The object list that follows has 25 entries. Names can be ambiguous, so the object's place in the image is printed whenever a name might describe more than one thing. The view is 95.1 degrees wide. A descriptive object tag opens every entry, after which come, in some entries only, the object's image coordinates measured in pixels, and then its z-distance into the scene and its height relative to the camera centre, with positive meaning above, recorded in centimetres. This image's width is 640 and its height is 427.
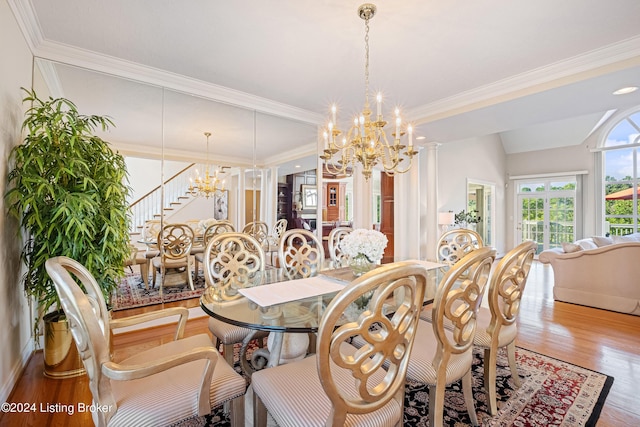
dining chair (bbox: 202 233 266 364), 178 -49
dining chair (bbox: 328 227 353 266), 292 -36
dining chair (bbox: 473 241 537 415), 156 -56
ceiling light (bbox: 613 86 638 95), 288 +120
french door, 740 -5
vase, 197 -37
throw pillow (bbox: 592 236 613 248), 432 -46
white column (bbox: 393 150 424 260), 540 +2
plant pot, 200 -97
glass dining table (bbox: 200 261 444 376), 132 -49
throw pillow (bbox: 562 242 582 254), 378 -49
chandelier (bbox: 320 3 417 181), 203 +52
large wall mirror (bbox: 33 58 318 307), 284 +77
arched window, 652 +79
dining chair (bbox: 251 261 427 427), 87 -56
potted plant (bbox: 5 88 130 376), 187 +7
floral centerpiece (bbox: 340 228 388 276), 192 -25
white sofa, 327 -79
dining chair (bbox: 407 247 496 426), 123 -60
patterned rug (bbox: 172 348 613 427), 163 -117
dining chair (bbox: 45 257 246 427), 98 -70
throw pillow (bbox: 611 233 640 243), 427 -43
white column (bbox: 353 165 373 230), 514 +16
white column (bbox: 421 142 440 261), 514 +25
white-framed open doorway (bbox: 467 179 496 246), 792 +11
